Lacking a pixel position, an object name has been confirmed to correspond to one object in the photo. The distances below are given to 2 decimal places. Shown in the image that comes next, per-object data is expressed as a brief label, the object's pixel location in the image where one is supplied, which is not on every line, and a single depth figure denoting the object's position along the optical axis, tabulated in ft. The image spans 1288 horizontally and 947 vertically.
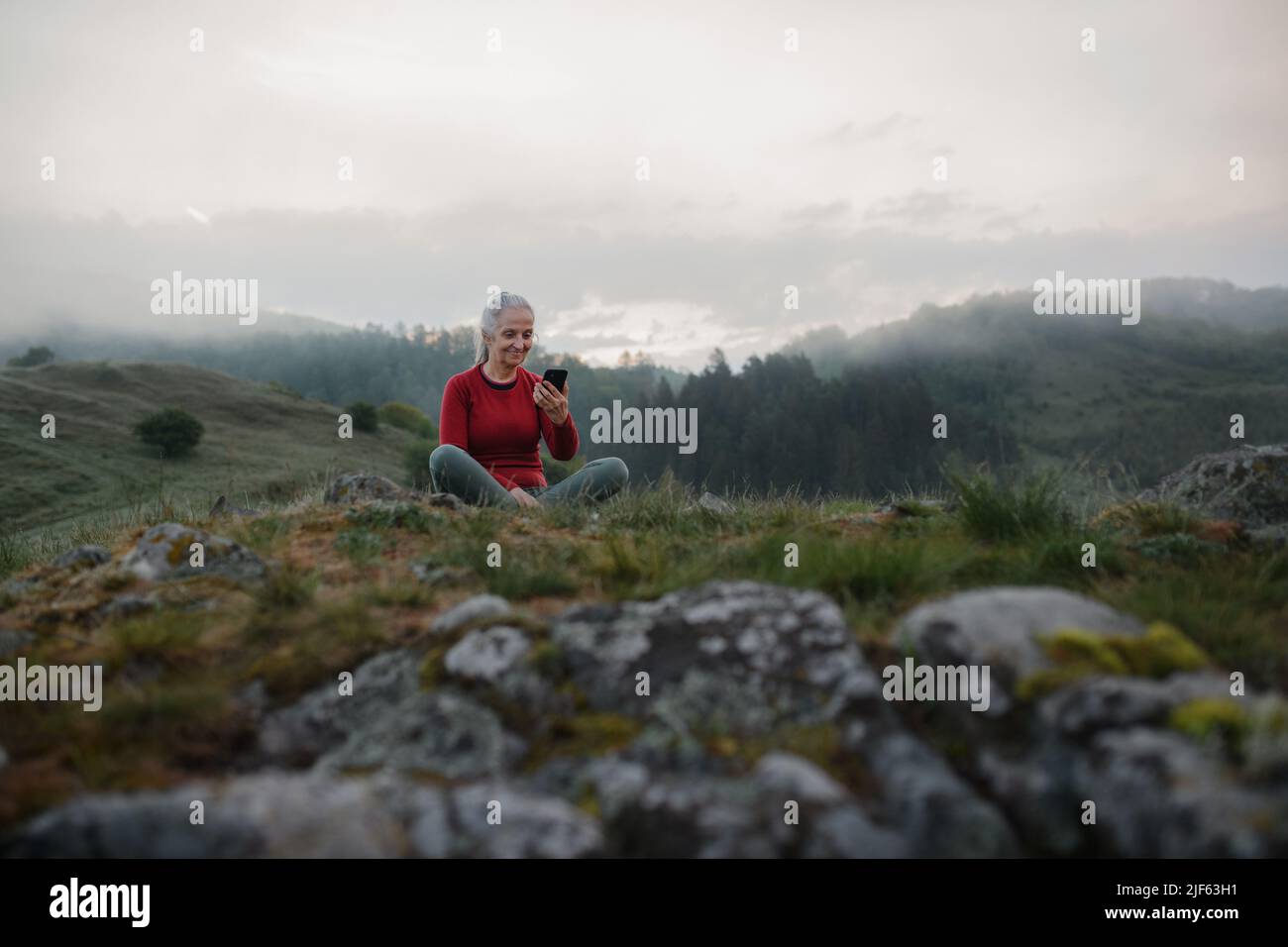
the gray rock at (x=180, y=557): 13.99
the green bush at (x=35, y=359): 250.88
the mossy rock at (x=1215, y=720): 6.79
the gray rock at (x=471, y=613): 10.72
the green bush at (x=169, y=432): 147.95
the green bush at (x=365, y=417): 220.02
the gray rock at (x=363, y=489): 21.65
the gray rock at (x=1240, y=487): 19.06
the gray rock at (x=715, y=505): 19.53
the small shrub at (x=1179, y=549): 13.94
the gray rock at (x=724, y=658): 8.63
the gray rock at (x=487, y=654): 9.55
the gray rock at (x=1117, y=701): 7.27
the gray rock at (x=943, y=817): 6.89
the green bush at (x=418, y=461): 179.73
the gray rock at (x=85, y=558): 16.02
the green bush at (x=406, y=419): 262.06
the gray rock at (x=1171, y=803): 6.01
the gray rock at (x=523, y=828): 6.85
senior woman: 22.11
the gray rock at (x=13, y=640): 11.28
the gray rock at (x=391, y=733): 8.40
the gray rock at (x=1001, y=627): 8.46
